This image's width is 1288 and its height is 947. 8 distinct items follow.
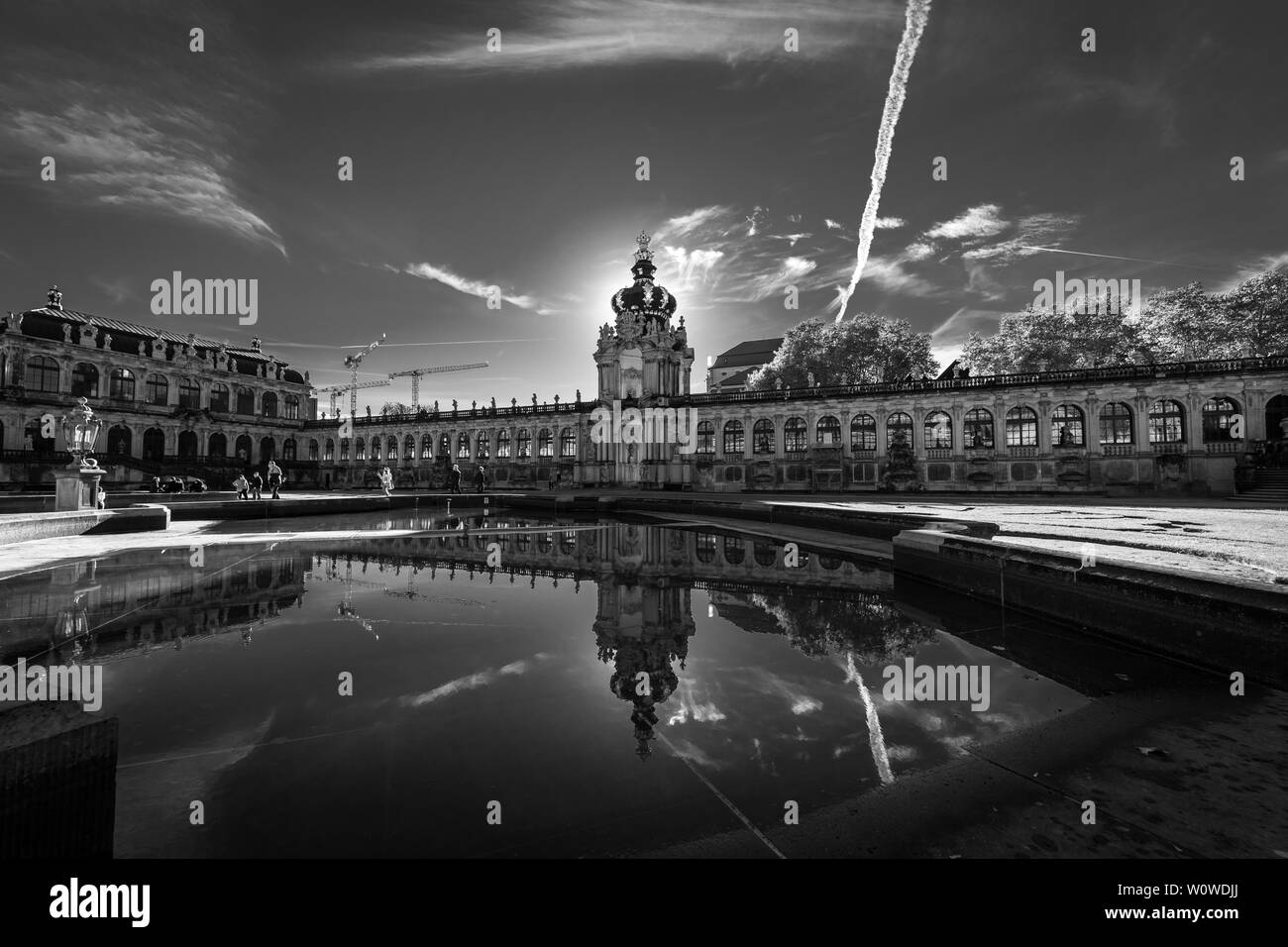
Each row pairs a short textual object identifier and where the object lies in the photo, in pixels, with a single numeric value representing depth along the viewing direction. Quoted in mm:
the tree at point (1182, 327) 41156
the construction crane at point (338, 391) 149750
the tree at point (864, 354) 53125
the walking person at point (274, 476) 25744
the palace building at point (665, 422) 33219
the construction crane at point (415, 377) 151250
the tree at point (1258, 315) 38156
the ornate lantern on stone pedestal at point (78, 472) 14930
